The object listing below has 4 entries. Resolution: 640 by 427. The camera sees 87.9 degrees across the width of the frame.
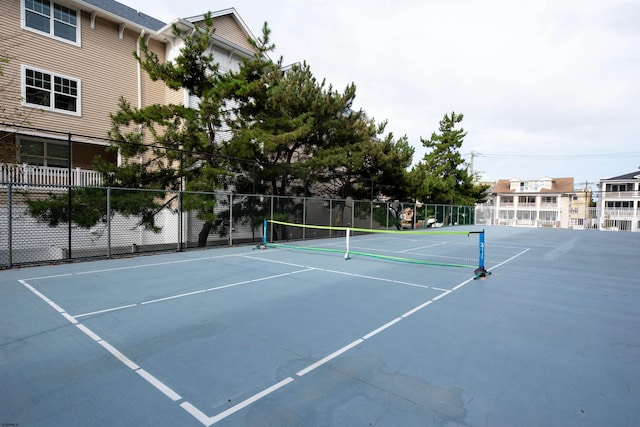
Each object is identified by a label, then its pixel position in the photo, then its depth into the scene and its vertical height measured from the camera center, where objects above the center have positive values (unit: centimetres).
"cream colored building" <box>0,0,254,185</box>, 1314 +581
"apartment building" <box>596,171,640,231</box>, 3894 +101
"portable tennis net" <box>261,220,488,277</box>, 1087 -174
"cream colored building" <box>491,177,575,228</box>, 4738 +114
